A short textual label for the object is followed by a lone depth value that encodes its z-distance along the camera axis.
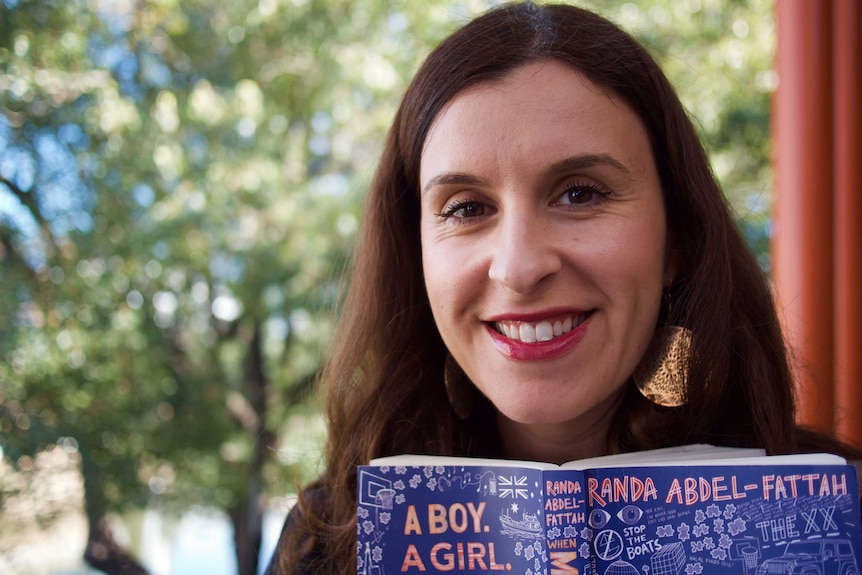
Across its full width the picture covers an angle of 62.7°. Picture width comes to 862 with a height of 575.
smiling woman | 1.15
